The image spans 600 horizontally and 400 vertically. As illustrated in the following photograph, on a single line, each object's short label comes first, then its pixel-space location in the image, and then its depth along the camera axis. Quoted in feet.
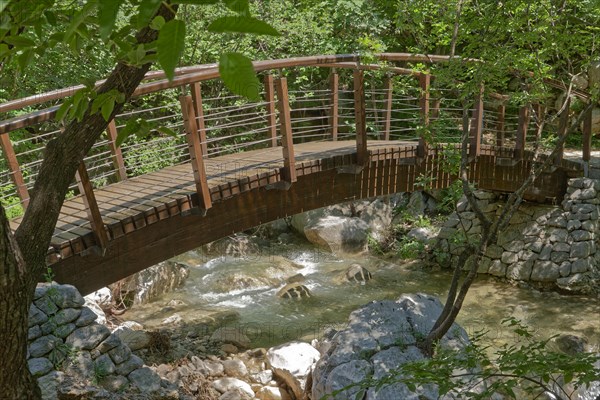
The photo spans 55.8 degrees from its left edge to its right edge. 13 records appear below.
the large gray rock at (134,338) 19.98
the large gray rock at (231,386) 18.60
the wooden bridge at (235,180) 14.57
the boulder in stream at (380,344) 14.46
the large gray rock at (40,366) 12.27
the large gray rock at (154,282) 26.71
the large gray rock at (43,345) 12.59
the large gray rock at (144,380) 13.62
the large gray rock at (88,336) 13.24
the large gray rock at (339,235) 35.04
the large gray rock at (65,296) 13.30
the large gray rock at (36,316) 12.89
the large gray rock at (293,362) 19.21
